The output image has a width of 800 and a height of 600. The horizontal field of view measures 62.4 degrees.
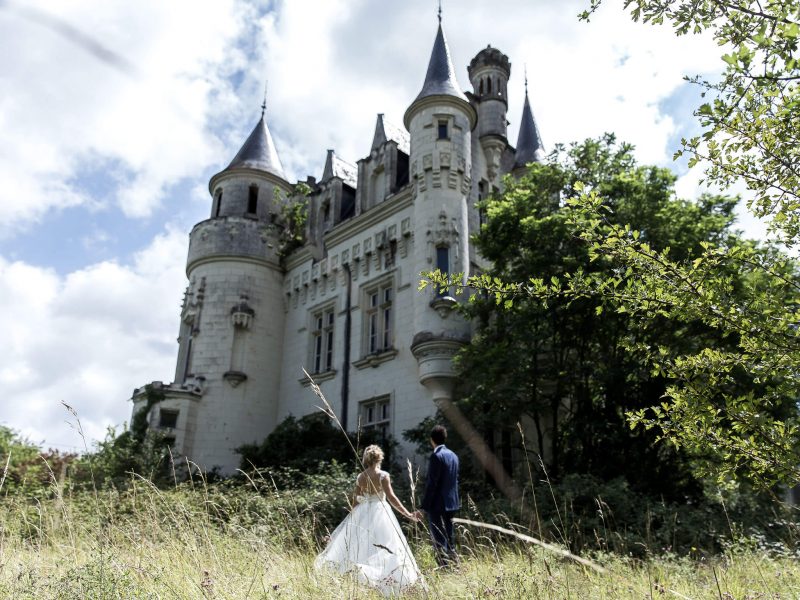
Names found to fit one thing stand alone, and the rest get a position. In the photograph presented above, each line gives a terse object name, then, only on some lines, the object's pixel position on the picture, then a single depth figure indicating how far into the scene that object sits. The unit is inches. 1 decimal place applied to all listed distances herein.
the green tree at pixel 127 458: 665.6
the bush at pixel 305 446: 679.1
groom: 285.9
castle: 733.3
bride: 221.5
